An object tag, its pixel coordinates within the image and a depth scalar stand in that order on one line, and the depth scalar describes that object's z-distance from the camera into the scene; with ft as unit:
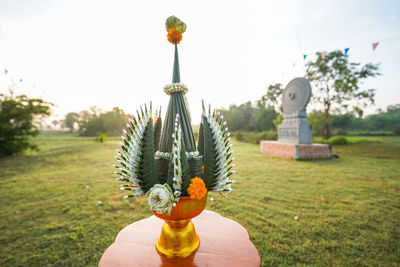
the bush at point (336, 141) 46.35
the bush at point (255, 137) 55.85
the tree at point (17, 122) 34.68
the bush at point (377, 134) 102.58
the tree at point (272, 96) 111.34
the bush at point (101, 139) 67.49
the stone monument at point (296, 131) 27.86
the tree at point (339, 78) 55.67
